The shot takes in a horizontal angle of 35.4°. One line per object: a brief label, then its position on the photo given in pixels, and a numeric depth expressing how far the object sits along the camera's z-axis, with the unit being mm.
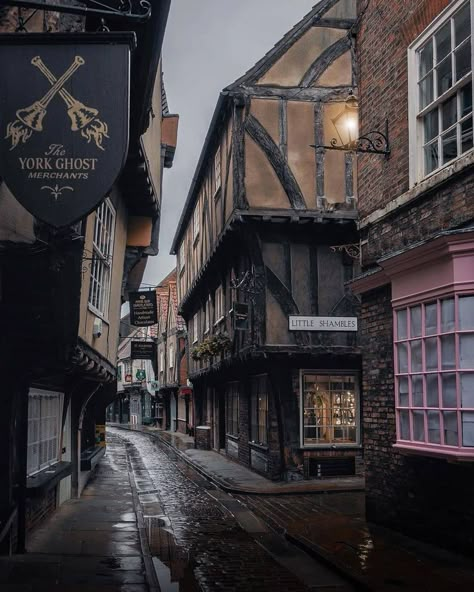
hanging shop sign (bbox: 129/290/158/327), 21578
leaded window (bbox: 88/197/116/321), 12000
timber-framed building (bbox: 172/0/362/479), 17719
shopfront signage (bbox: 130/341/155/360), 30219
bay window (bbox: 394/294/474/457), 8281
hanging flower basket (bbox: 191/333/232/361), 20938
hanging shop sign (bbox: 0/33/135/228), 5055
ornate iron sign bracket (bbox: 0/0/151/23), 5207
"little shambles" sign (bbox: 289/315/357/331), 17734
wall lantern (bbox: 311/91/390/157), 10602
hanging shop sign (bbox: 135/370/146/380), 58438
